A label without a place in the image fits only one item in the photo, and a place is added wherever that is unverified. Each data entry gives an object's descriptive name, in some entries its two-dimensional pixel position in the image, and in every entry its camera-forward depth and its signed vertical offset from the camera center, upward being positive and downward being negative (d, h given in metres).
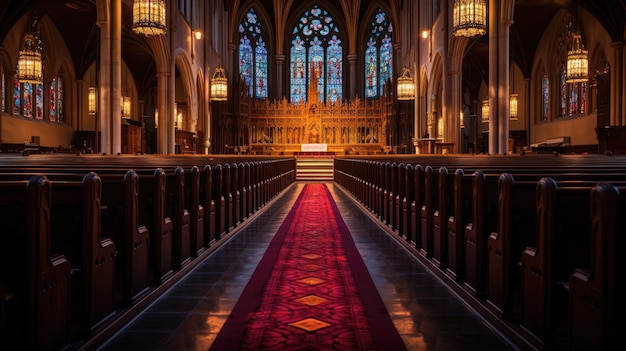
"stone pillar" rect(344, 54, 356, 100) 35.75 +5.42
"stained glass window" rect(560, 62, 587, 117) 21.28 +2.67
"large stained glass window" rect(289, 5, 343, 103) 36.81 +7.37
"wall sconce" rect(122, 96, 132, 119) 25.88 +2.69
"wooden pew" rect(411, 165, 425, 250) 5.45 -0.37
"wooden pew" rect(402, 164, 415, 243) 6.01 -0.37
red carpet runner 2.85 -0.91
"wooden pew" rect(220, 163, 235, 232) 6.71 -0.39
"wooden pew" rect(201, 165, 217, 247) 5.59 -0.36
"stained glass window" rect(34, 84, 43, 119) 22.75 +2.62
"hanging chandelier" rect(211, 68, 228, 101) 22.61 +3.12
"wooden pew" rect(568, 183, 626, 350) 2.01 -0.40
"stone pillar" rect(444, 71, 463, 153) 20.03 +1.91
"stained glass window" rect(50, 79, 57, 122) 24.12 +2.77
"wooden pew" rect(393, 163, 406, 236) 6.46 -0.39
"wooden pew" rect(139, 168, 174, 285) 3.94 -0.37
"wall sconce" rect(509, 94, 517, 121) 24.25 +2.57
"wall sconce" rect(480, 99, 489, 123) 24.56 +2.42
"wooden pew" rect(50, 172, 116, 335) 2.78 -0.43
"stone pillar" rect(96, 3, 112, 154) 15.70 +2.32
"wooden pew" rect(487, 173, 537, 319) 3.01 -0.39
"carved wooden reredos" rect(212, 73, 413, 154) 30.52 +2.19
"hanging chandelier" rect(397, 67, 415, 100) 22.48 +3.19
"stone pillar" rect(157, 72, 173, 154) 20.47 +2.01
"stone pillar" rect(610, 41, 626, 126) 17.81 +2.56
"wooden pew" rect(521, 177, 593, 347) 2.51 -0.41
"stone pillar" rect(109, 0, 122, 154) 15.80 +2.58
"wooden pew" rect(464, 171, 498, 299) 3.52 -0.37
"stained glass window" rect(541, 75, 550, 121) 24.90 +3.12
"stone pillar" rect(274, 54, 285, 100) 35.69 +5.79
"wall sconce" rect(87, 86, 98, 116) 23.83 +2.83
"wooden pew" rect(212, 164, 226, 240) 6.23 -0.41
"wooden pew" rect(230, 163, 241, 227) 7.32 -0.40
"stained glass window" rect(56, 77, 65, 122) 24.91 +2.99
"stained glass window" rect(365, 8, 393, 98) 35.06 +7.04
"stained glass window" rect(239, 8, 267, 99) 35.47 +7.13
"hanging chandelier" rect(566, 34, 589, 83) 14.52 +2.66
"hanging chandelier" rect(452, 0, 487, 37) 12.20 +3.29
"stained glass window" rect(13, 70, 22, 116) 21.05 +2.55
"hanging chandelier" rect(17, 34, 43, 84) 14.79 +2.64
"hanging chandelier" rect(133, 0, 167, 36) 12.15 +3.32
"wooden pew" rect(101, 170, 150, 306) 3.41 -0.39
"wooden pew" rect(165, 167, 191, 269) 4.54 -0.38
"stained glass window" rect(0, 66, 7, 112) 20.42 +2.41
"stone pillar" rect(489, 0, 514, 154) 15.53 +2.55
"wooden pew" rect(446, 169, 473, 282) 4.01 -0.38
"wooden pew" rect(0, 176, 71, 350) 2.23 -0.44
